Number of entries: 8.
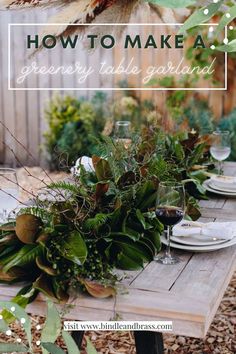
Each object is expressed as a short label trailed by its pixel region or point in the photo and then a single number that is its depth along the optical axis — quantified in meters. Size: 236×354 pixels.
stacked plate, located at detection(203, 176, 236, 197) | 2.04
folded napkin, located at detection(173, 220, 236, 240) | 1.46
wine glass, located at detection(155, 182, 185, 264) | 1.33
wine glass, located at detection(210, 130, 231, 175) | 2.26
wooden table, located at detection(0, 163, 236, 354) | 1.12
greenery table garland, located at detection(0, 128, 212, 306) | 1.20
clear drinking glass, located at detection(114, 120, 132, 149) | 2.21
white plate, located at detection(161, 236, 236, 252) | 1.42
